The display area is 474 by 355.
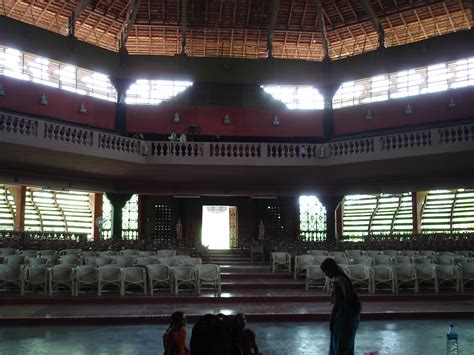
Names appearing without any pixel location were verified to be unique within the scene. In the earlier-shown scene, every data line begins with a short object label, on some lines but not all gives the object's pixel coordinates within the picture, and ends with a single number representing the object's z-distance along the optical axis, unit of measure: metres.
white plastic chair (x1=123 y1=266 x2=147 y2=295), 11.48
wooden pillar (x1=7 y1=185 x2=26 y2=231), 25.99
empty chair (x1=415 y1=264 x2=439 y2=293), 12.19
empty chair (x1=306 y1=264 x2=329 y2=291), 12.45
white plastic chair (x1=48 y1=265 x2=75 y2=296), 11.24
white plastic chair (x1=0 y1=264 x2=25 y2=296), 11.25
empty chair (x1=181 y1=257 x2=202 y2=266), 12.98
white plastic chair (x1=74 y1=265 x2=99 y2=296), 11.19
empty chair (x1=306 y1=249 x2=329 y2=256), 15.78
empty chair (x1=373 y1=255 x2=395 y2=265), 13.26
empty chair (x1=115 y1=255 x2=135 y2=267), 12.69
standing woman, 5.20
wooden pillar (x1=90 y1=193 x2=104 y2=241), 28.77
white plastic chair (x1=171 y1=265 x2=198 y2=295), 11.55
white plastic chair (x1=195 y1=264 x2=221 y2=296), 11.59
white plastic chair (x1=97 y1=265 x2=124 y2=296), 11.28
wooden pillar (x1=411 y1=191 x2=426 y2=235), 26.50
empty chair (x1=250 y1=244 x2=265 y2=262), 20.44
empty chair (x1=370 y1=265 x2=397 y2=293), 12.05
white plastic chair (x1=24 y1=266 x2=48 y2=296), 11.24
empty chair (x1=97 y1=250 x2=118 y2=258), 14.17
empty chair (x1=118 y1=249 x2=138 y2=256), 15.09
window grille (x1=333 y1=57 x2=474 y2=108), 21.31
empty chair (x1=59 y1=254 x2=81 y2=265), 12.69
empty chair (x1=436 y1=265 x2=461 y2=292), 12.28
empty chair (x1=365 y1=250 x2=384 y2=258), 15.24
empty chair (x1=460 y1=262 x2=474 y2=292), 12.52
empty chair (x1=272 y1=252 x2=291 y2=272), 15.98
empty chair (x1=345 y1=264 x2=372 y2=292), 11.94
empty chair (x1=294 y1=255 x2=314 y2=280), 13.87
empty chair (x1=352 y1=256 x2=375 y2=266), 13.39
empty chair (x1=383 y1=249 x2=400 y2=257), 15.80
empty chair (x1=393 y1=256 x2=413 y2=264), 13.29
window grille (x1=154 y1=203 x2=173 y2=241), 26.52
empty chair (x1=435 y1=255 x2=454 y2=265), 13.38
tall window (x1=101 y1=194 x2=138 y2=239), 26.78
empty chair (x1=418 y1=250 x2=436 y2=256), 15.40
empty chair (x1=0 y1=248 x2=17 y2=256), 14.56
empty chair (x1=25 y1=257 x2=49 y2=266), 12.20
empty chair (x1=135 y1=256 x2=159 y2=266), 12.71
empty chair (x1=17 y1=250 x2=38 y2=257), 14.05
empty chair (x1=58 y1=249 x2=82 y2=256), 15.28
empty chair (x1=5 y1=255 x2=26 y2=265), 12.41
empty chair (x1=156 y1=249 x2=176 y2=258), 15.48
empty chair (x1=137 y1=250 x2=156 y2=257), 14.67
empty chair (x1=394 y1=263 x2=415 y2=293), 12.20
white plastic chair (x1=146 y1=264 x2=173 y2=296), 11.51
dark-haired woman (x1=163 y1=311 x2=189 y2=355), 4.72
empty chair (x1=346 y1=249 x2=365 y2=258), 14.94
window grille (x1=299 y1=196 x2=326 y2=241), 27.58
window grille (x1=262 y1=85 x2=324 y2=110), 24.59
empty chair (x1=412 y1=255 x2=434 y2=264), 13.28
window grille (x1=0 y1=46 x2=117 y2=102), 20.09
